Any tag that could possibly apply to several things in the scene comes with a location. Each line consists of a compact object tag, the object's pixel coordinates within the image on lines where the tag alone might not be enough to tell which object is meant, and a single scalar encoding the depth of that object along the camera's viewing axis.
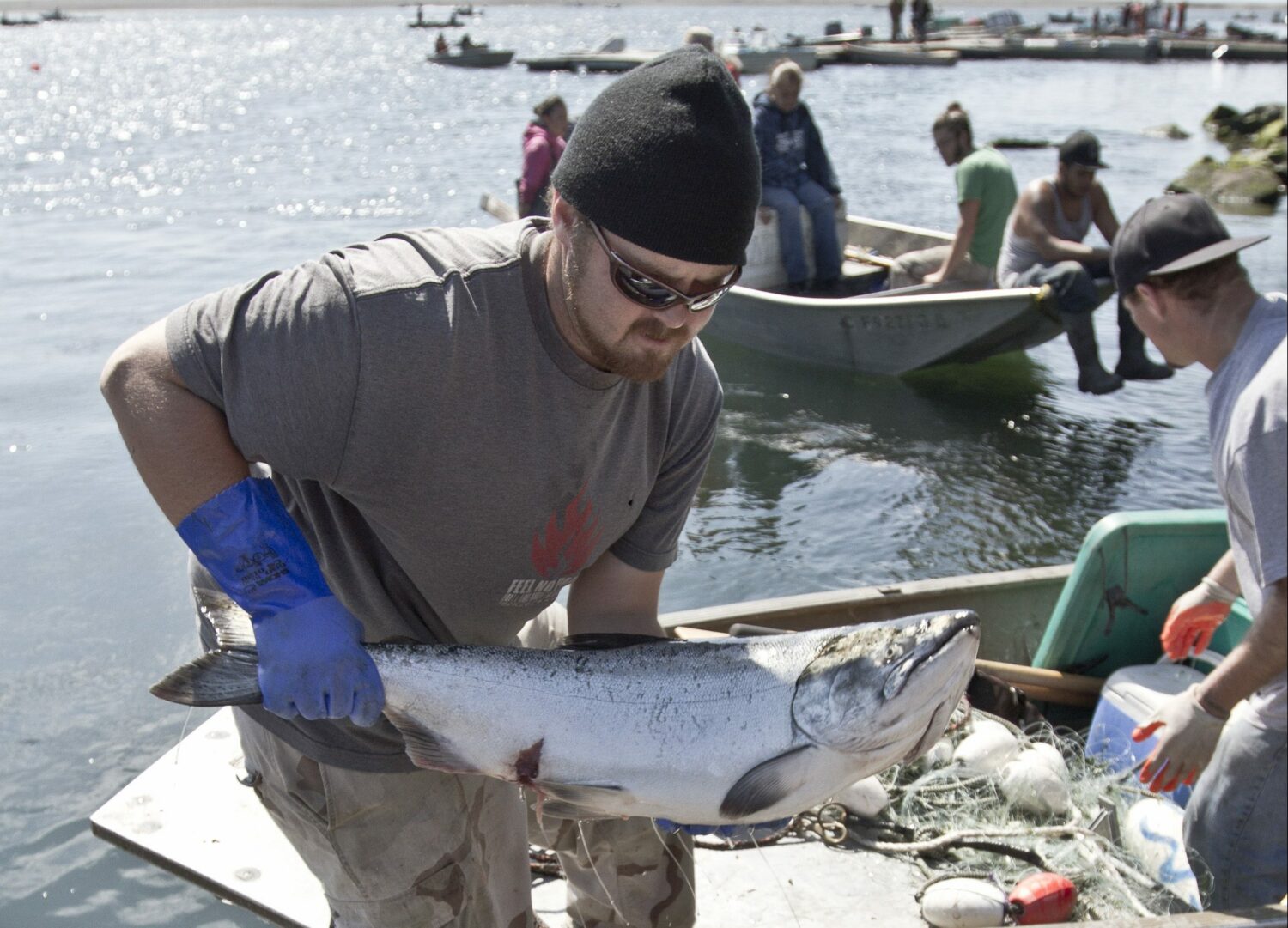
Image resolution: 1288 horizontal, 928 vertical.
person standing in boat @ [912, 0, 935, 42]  54.28
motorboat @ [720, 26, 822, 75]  42.00
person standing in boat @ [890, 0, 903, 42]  52.41
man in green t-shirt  10.73
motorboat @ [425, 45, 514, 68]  48.62
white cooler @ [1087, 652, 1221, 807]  4.78
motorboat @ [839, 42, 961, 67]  47.06
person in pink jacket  11.97
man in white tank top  10.15
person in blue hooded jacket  11.23
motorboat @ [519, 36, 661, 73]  45.03
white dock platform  3.93
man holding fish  2.40
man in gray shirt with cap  3.37
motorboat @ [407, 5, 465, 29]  74.61
